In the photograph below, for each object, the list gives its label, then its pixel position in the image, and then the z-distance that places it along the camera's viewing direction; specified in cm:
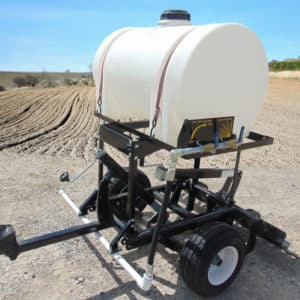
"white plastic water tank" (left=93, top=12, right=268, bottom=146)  306
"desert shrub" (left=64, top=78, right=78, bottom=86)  4229
